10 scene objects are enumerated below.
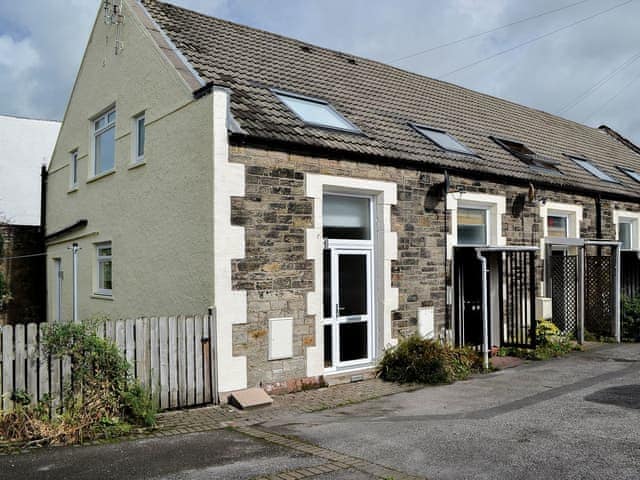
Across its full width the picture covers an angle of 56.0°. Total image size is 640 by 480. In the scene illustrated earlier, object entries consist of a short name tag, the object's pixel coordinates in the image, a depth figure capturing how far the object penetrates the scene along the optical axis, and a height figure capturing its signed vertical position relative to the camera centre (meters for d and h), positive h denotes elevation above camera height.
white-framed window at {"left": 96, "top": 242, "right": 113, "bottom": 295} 12.34 -0.15
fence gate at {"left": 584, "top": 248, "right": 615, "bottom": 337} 13.70 -0.91
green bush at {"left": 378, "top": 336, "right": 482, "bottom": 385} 9.59 -1.72
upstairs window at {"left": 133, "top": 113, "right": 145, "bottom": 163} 11.34 +2.38
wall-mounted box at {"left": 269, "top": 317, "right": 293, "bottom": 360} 8.77 -1.15
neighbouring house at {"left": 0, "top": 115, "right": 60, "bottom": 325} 15.16 +1.86
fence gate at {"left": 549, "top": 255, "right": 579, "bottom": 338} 13.43 -0.81
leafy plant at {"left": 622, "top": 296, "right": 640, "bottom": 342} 13.38 -1.46
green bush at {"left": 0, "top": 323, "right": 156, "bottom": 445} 6.45 -1.60
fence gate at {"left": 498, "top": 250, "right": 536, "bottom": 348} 11.84 -0.85
